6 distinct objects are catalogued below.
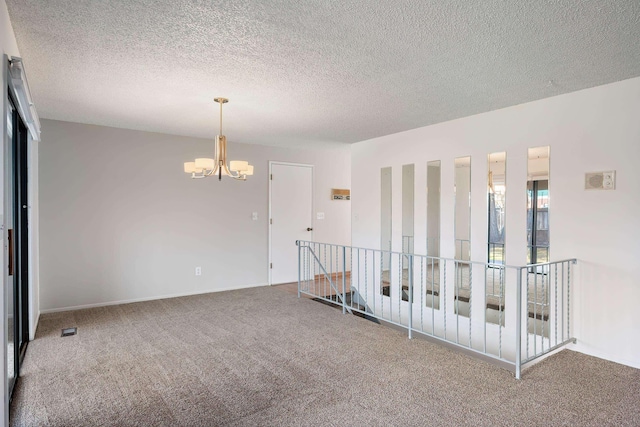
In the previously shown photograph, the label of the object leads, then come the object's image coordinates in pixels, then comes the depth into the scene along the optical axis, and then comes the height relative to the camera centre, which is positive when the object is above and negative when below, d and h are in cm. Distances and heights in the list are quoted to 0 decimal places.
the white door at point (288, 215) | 615 -6
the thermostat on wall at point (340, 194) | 691 +33
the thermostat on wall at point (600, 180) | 309 +26
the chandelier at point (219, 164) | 342 +45
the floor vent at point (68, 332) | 367 -121
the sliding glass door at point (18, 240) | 216 -22
